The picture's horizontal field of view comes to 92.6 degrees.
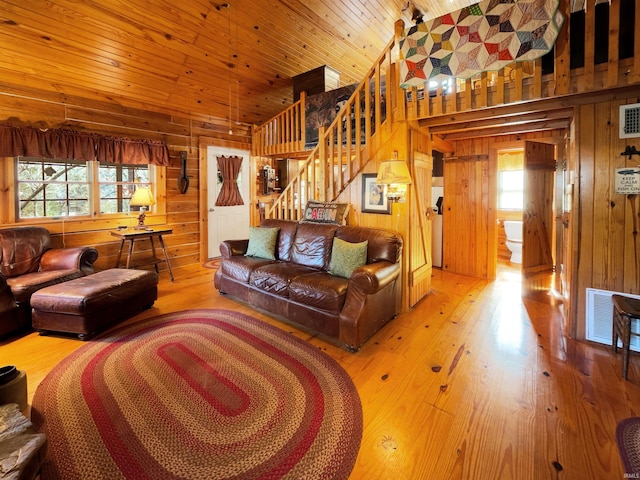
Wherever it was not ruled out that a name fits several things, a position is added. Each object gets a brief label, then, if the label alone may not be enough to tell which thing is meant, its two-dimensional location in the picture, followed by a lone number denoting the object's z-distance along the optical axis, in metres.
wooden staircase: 3.36
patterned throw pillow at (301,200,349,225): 3.70
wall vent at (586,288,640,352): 2.57
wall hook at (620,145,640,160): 2.39
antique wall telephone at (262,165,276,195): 6.53
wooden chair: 2.15
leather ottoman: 2.64
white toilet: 5.61
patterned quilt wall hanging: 2.34
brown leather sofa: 2.57
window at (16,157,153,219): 3.79
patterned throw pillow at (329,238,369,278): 2.97
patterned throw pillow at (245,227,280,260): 3.80
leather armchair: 2.74
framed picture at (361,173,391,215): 3.46
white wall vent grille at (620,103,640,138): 2.36
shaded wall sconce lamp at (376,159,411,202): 3.00
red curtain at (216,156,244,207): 5.83
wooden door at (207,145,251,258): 5.70
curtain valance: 3.48
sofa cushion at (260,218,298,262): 3.78
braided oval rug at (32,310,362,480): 1.46
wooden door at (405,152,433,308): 3.44
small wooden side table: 4.16
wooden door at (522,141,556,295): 4.22
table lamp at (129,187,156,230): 4.21
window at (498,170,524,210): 6.39
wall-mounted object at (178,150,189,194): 5.12
